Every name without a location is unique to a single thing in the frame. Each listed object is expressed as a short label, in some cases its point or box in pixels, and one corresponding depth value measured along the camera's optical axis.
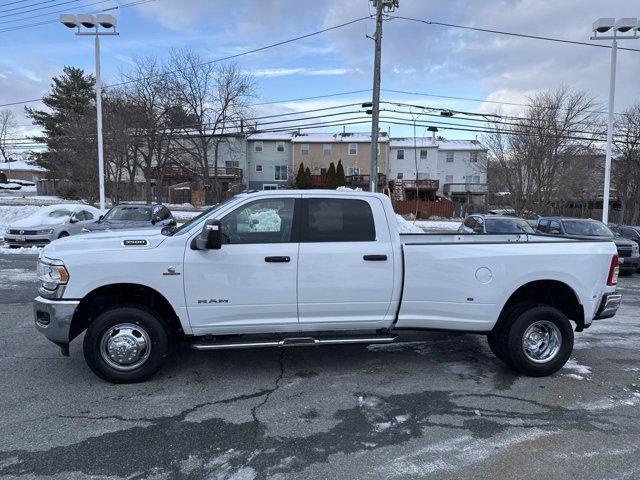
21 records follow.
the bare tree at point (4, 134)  85.94
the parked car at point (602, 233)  13.69
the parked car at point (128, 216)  15.12
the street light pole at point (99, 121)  18.80
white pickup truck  4.43
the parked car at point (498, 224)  13.86
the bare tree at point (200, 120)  37.69
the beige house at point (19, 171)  81.40
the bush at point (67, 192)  40.56
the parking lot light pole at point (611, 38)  16.02
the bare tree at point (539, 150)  30.64
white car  16.28
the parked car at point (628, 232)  15.28
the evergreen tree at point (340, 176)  49.97
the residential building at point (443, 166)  54.94
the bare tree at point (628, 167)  31.20
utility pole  20.45
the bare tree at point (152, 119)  33.25
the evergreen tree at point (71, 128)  29.06
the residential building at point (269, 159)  55.22
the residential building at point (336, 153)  54.44
